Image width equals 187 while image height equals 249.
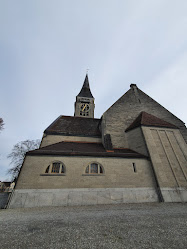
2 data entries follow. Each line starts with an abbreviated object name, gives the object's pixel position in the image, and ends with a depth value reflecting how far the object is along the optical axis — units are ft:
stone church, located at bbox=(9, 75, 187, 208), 24.93
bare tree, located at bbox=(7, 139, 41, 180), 57.67
